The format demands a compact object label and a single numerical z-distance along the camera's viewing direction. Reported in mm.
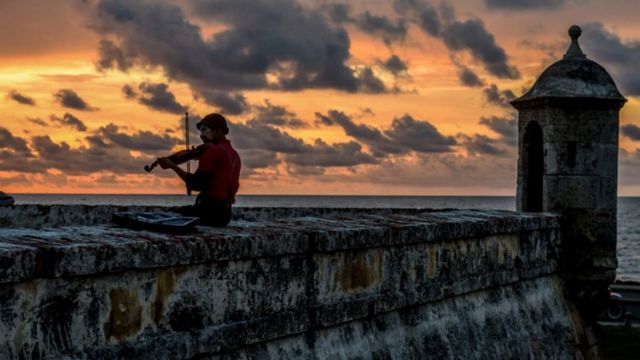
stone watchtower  11320
